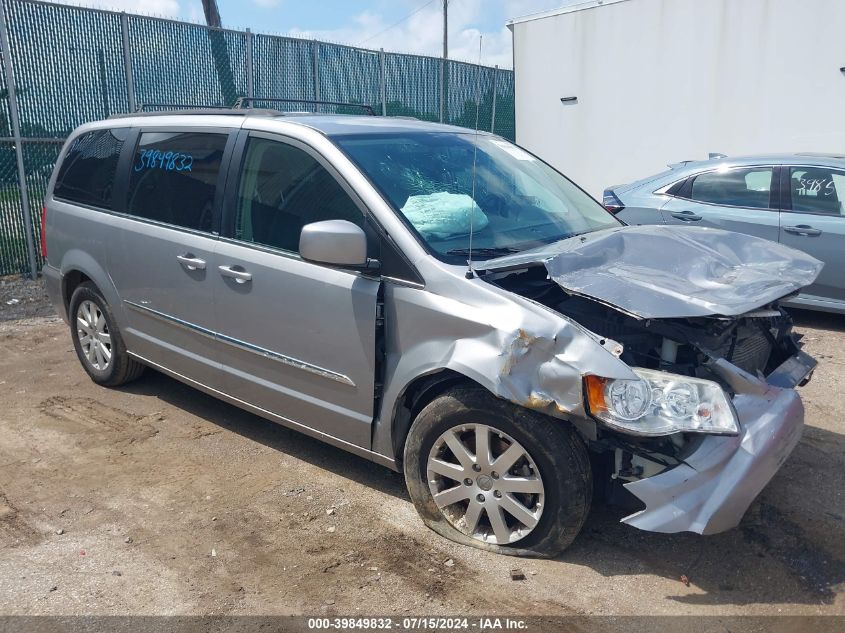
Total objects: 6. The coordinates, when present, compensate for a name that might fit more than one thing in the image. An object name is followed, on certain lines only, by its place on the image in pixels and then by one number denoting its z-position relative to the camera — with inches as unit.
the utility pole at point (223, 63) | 406.0
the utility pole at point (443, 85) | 544.7
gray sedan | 260.8
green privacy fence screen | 338.0
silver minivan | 116.5
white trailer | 386.0
